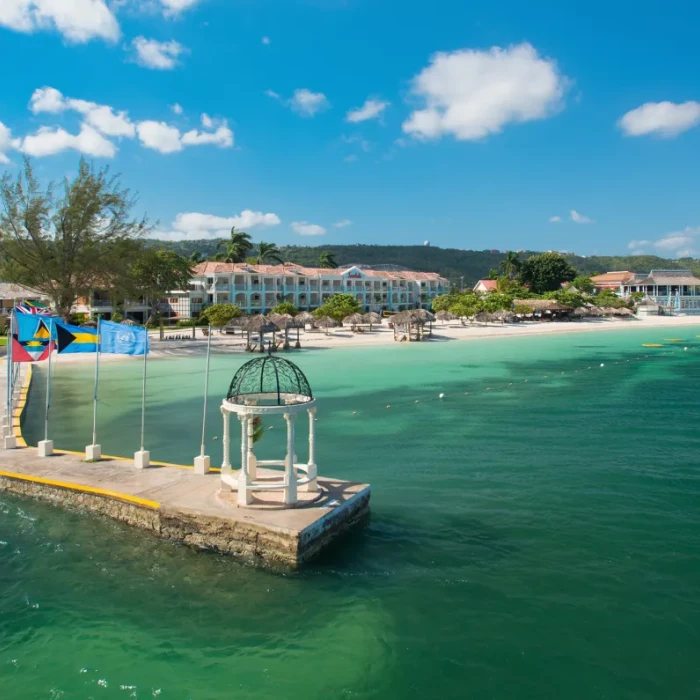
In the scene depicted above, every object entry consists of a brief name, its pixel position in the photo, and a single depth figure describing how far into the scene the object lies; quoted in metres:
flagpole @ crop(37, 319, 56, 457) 14.40
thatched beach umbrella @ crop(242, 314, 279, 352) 44.26
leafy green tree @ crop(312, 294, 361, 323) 63.72
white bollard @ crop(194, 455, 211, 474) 12.63
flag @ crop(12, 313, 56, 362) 15.59
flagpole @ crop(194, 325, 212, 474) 12.63
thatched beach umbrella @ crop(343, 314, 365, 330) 60.53
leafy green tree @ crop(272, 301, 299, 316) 64.59
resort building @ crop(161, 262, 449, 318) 79.69
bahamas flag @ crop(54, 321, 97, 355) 14.66
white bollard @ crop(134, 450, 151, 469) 13.30
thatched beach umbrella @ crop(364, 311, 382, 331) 62.54
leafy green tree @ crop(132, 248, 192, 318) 57.84
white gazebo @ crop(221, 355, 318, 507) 10.39
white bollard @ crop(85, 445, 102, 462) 13.95
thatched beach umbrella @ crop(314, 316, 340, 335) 58.75
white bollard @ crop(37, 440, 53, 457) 14.39
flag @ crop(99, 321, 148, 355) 13.65
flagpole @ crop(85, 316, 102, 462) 13.95
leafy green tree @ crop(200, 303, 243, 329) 57.13
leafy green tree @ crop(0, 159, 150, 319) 42.88
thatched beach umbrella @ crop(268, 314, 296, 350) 47.78
